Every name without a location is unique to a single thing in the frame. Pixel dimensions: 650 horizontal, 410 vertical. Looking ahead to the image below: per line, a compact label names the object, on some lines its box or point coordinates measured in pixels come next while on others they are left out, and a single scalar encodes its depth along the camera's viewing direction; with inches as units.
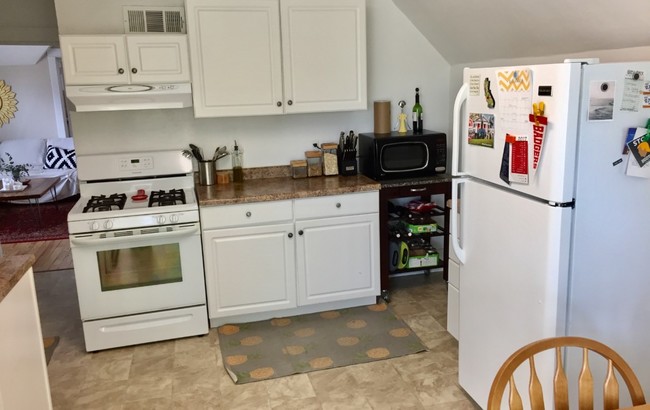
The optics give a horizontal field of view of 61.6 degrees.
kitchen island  65.5
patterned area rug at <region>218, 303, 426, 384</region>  119.0
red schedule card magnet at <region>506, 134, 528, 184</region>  77.6
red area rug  223.8
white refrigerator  71.1
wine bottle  158.7
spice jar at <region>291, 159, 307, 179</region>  151.6
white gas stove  121.9
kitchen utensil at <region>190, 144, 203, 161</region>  146.4
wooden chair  53.4
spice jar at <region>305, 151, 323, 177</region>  152.5
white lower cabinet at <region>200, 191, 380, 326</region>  132.5
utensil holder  146.3
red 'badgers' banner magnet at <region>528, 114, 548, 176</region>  73.5
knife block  152.5
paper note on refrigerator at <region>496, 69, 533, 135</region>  76.3
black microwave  146.1
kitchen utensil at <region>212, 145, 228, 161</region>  149.5
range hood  125.6
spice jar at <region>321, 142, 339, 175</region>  152.4
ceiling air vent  136.8
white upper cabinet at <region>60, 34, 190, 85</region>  125.2
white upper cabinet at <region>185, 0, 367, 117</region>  132.3
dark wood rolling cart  144.5
